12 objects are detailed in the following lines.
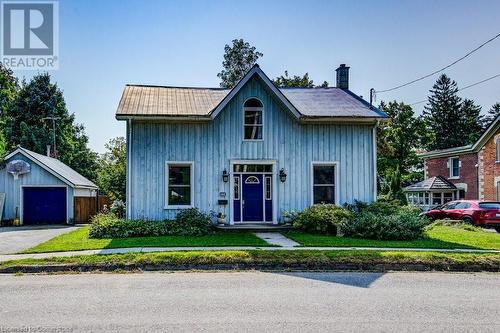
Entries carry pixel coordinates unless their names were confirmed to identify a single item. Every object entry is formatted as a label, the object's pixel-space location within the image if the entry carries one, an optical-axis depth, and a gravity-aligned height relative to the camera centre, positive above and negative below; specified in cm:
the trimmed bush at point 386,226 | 1503 -146
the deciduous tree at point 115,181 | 2550 +17
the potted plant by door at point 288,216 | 1742 -125
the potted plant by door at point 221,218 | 1719 -130
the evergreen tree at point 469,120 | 6662 +918
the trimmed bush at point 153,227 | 1556 -149
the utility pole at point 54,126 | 3894 +524
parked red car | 2059 -140
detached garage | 2427 -43
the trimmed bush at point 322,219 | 1611 -127
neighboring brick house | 2978 +127
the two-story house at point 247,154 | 1716 +115
